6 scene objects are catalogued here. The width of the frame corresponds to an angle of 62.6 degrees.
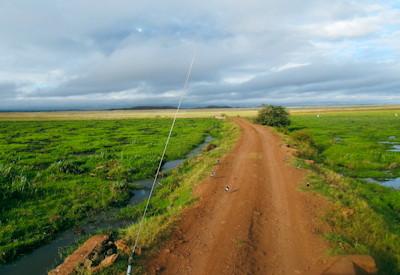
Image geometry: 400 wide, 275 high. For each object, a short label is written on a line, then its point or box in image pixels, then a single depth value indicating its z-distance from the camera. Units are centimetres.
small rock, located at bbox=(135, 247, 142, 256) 983
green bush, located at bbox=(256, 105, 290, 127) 6384
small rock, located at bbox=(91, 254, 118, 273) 899
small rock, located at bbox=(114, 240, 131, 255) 996
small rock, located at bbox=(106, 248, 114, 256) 973
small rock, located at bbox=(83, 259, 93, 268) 911
